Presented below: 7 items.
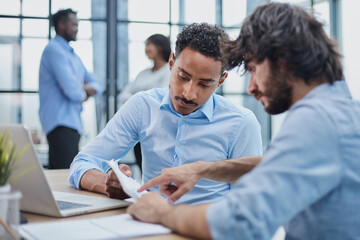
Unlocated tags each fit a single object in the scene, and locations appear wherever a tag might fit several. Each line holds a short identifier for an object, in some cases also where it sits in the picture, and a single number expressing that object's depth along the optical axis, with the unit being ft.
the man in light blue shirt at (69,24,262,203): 5.35
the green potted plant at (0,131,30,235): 2.77
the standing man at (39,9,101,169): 9.91
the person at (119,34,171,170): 11.63
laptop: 3.22
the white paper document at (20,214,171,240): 2.90
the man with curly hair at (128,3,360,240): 2.68
